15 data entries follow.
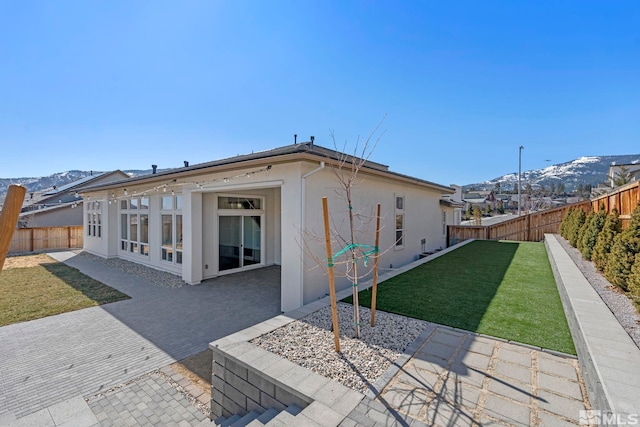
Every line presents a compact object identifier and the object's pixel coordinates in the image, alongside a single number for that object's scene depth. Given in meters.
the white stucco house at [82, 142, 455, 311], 6.25
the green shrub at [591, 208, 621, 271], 6.57
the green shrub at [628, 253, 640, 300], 4.25
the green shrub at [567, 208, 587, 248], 10.45
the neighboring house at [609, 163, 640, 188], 22.02
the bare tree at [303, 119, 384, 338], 4.08
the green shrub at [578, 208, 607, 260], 7.83
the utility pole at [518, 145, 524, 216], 24.15
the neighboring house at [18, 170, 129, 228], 19.77
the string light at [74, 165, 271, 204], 6.93
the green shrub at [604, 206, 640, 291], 5.12
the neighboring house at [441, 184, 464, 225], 16.29
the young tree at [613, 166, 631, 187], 21.52
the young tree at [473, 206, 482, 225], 26.14
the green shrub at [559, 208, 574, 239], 12.80
